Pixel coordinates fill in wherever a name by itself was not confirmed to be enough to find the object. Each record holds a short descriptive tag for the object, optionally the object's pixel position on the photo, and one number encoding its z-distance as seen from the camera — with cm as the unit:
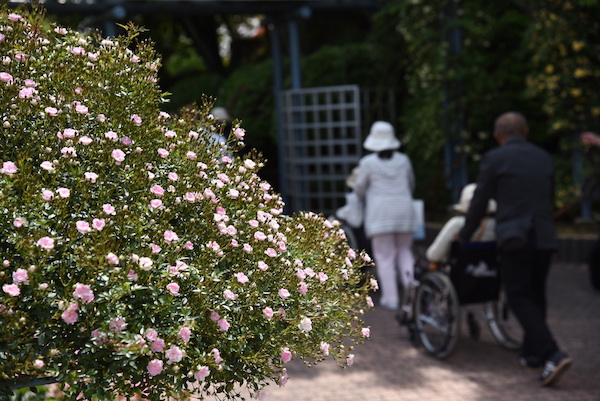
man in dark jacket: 606
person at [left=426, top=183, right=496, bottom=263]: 660
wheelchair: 654
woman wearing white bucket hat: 811
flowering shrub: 226
